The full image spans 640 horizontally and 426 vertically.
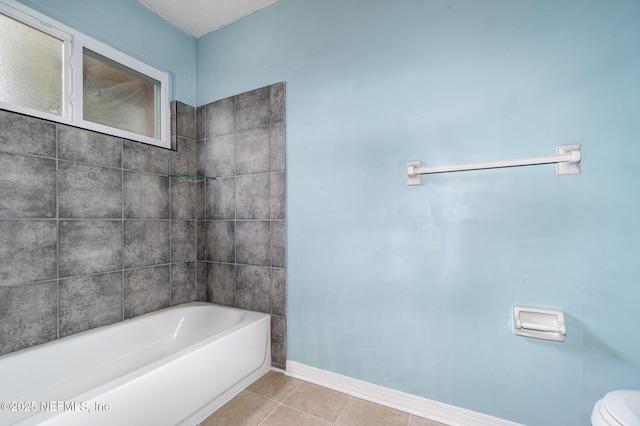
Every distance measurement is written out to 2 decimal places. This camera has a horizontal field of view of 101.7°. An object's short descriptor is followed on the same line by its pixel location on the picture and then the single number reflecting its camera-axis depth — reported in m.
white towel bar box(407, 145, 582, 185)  1.03
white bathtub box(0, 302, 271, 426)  0.96
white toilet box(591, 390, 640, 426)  0.71
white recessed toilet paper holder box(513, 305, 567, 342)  1.02
